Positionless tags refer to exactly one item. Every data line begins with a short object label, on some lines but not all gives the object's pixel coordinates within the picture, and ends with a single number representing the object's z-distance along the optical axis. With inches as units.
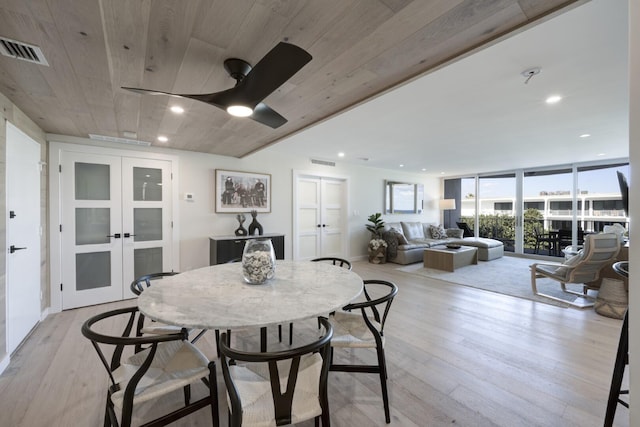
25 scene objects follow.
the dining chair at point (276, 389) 38.8
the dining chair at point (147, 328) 69.1
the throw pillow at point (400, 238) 237.7
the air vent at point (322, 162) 222.8
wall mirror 283.4
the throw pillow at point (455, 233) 291.7
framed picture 173.5
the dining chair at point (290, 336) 96.5
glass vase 67.4
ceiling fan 48.3
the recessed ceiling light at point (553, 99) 101.5
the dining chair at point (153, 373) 43.8
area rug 151.3
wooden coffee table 205.5
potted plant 239.5
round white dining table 46.9
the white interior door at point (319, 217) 221.0
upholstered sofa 237.0
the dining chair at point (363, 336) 61.9
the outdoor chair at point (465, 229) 321.7
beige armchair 127.1
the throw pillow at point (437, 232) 288.2
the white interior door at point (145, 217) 144.4
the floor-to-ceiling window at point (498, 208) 295.9
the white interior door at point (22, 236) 88.2
